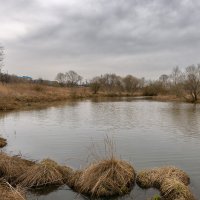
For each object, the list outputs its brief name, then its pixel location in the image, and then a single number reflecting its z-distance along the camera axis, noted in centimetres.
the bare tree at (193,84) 3903
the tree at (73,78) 7974
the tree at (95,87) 5708
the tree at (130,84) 6691
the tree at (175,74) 6438
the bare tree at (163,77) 8269
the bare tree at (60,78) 8036
